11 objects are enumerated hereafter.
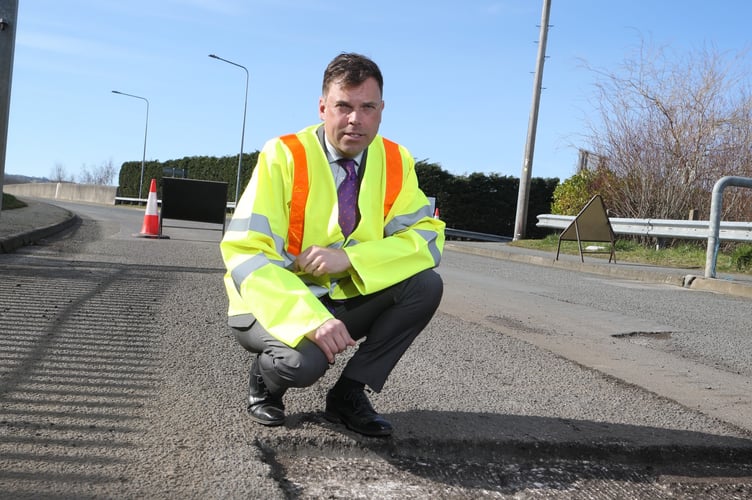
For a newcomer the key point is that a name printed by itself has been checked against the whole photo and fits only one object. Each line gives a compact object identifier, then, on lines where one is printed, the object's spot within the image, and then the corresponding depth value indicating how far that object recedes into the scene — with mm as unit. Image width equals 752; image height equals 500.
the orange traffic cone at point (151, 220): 13555
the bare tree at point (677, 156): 16594
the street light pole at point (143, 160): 48531
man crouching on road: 2732
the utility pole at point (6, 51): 8208
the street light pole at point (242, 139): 37375
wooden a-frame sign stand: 13205
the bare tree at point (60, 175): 109375
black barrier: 14055
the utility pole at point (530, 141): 20172
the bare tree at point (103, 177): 94312
